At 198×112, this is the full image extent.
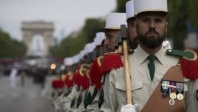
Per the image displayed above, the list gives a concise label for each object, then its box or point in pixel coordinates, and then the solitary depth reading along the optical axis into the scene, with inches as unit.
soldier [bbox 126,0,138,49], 200.5
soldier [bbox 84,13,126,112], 173.2
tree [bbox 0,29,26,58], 4990.7
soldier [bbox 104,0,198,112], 162.6
